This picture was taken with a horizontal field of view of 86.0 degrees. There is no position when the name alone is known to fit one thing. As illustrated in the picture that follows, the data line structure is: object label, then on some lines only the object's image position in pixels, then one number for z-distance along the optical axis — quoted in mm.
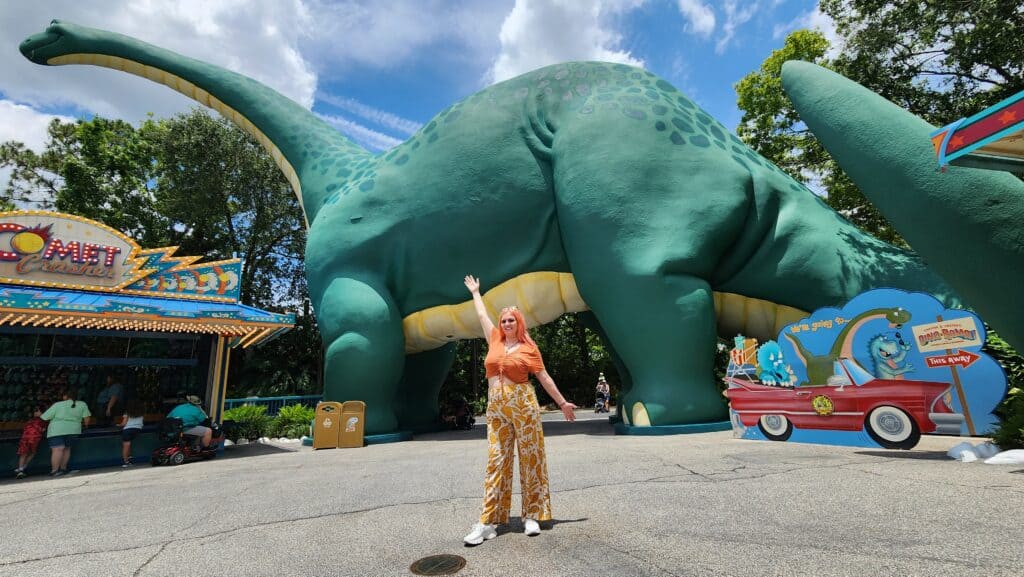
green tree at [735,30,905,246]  12781
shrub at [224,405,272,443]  10000
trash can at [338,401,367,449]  7574
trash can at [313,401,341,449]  7551
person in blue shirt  7445
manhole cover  2145
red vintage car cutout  4477
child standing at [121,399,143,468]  7250
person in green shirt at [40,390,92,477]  6691
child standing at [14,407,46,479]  6566
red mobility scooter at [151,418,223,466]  7059
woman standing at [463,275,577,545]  2637
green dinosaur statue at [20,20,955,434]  6680
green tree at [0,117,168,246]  18750
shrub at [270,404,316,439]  11023
